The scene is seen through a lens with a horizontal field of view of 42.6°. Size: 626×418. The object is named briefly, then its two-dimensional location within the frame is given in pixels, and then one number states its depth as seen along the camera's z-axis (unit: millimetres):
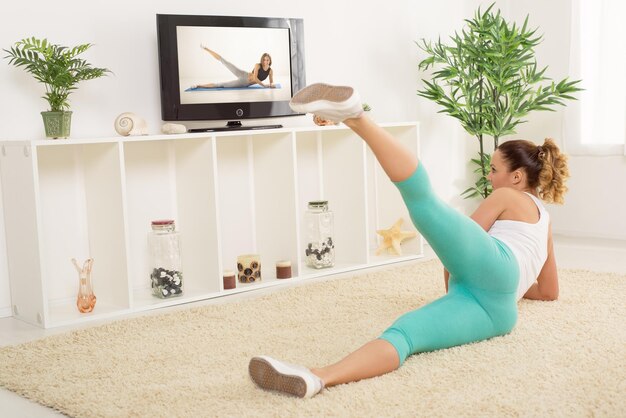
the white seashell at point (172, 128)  3320
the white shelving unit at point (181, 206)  3074
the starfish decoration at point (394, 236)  4094
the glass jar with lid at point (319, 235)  3738
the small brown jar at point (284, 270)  3584
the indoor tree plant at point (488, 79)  4188
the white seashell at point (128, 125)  3195
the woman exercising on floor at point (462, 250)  1985
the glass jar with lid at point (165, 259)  3229
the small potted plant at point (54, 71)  3010
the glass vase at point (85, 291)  3078
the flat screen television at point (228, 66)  3457
